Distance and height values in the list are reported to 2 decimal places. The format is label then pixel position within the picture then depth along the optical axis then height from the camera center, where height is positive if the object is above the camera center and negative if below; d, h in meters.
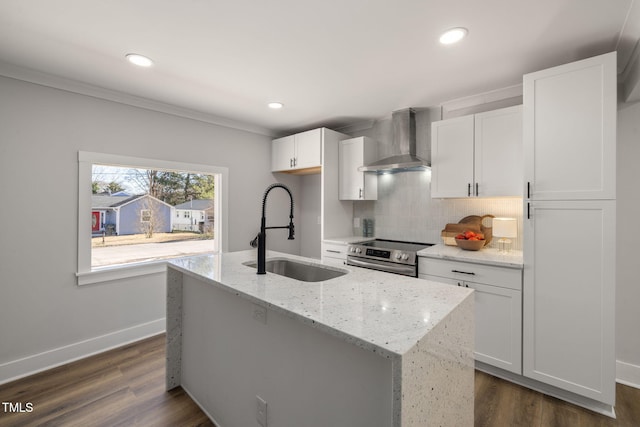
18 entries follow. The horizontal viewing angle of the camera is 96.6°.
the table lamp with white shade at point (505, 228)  2.45 -0.11
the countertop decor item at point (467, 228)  2.77 -0.13
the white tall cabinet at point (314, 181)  3.55 +0.46
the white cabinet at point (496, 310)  2.16 -0.75
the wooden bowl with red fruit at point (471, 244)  2.56 -0.26
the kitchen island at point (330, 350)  0.94 -0.57
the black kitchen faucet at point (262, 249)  1.72 -0.21
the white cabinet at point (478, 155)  2.39 +0.54
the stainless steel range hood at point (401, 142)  3.09 +0.81
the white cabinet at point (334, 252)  3.33 -0.46
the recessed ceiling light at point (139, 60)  2.07 +1.15
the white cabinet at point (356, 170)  3.49 +0.56
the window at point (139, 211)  2.63 +0.02
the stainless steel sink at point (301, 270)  1.90 -0.40
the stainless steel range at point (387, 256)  2.68 -0.42
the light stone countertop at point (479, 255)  2.19 -0.34
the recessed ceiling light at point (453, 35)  1.76 +1.14
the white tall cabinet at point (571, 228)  1.83 -0.09
